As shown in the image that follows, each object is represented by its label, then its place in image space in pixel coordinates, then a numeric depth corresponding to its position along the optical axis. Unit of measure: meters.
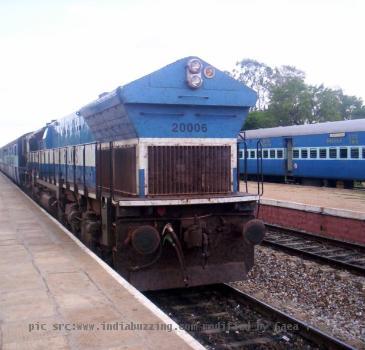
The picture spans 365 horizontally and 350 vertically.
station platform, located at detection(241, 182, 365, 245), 11.80
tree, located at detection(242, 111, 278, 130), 42.00
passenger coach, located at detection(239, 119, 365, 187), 19.91
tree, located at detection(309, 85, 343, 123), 46.31
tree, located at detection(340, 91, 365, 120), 54.72
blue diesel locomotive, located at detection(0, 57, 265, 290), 6.64
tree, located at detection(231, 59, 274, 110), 64.06
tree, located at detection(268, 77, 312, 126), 45.44
